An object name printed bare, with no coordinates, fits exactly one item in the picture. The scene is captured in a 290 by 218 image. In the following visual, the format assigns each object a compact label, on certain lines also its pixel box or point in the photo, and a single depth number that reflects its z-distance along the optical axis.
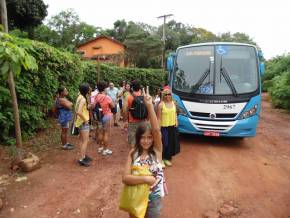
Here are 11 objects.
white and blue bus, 5.66
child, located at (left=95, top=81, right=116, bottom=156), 5.04
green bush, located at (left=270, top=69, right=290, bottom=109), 11.87
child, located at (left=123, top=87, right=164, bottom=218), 2.28
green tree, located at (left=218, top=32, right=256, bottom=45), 37.46
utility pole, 25.87
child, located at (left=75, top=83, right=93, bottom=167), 4.54
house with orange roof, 32.44
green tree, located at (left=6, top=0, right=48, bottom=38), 14.48
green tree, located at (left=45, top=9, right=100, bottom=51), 33.04
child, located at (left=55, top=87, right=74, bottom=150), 5.17
